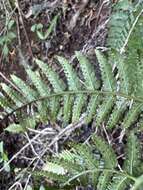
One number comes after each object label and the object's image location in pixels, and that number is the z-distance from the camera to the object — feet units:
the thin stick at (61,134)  2.96
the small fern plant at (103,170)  1.77
